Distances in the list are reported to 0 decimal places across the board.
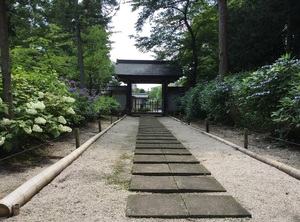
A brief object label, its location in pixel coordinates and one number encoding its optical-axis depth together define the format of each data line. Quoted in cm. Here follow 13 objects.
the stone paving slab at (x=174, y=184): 350
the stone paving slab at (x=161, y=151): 599
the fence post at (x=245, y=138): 654
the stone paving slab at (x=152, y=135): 936
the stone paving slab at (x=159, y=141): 762
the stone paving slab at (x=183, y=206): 272
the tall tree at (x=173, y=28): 1956
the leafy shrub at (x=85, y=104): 993
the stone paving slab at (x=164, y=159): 517
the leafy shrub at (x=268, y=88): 674
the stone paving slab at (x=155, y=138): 850
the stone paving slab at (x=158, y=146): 678
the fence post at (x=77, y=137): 636
